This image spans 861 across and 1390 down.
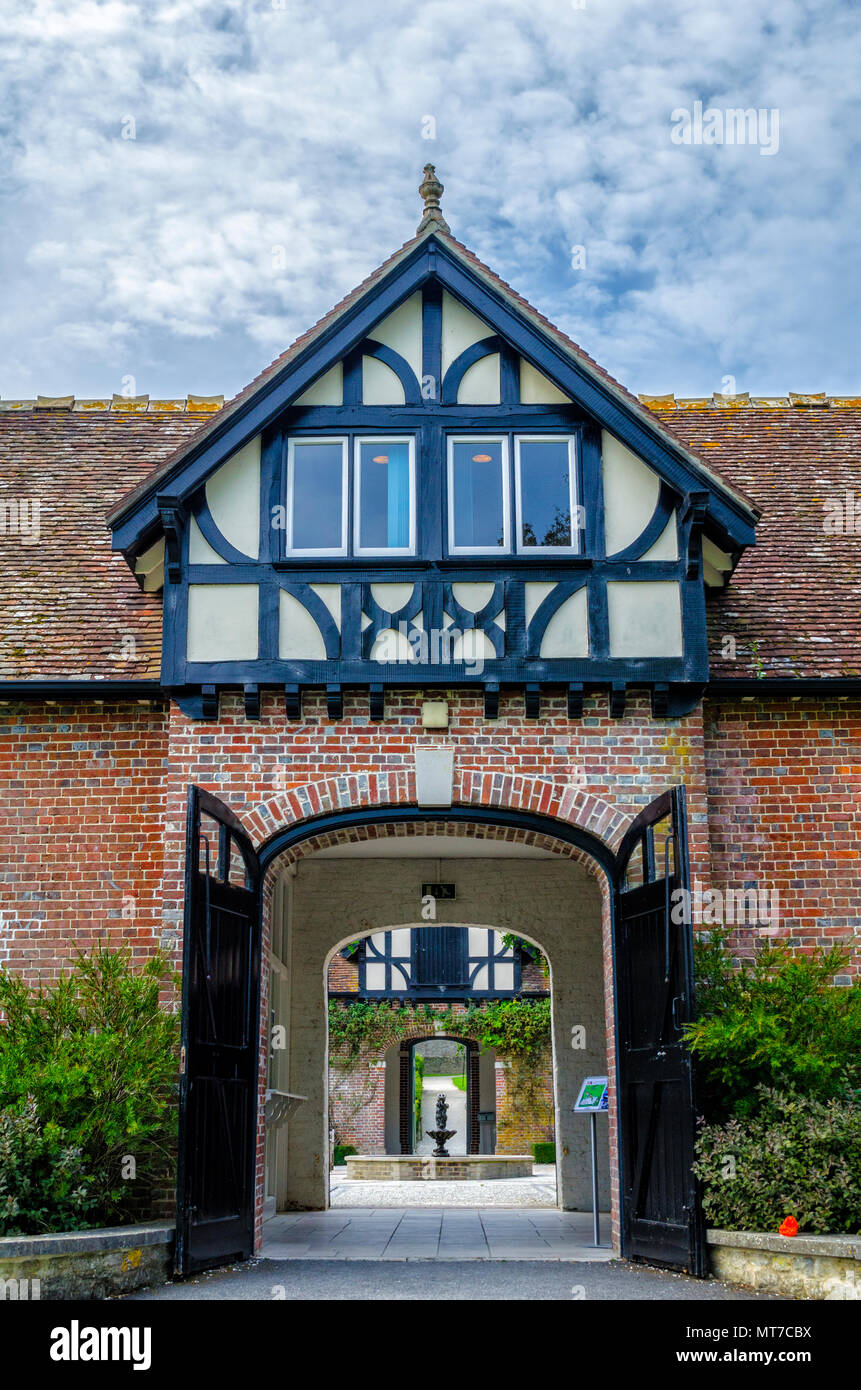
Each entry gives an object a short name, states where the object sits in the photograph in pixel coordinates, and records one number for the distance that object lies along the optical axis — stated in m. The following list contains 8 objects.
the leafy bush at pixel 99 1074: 8.23
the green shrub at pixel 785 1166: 7.83
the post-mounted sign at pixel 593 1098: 10.23
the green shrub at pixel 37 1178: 7.74
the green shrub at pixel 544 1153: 26.42
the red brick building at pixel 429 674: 9.95
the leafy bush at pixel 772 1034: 8.36
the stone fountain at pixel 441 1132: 25.20
